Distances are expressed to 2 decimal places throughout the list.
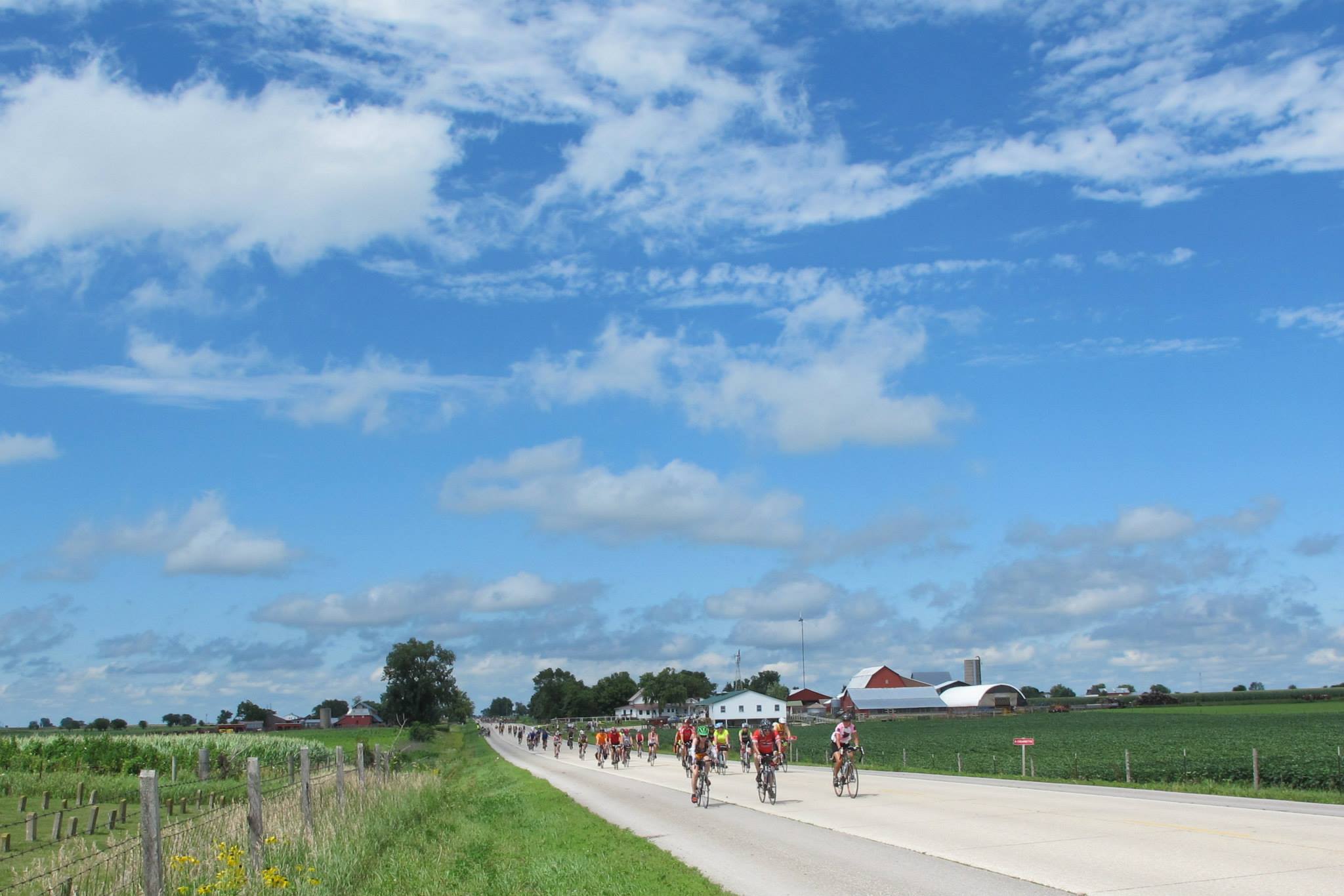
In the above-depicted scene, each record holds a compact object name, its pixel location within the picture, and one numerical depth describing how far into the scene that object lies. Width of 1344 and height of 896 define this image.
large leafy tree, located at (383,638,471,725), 134.75
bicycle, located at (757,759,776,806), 24.61
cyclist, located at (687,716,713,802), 23.50
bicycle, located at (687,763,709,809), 23.75
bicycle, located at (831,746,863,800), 24.73
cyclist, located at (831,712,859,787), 24.75
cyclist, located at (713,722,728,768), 35.97
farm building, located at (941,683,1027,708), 166.38
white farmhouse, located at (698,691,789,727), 159.12
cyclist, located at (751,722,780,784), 24.98
